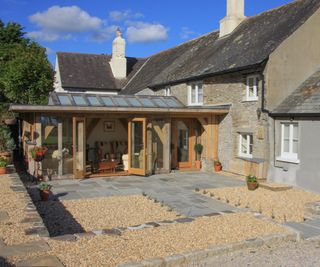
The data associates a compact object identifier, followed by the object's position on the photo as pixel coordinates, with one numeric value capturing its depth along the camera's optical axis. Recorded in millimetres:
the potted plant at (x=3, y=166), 13219
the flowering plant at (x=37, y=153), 13250
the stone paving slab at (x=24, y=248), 5703
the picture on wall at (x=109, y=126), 19172
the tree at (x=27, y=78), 24641
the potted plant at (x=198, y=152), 17505
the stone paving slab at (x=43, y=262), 5309
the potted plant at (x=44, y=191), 10562
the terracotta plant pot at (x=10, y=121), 20466
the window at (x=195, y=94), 18469
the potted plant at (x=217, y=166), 16828
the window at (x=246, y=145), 15523
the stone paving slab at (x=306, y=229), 7754
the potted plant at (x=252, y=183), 12633
